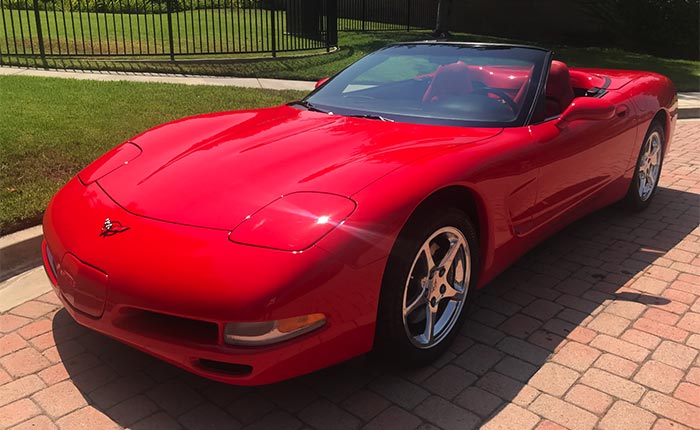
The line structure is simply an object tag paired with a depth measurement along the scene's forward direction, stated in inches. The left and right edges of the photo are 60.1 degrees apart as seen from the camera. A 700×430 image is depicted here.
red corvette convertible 87.3
